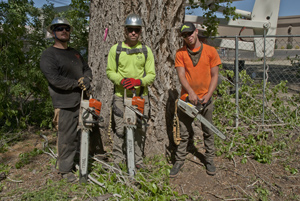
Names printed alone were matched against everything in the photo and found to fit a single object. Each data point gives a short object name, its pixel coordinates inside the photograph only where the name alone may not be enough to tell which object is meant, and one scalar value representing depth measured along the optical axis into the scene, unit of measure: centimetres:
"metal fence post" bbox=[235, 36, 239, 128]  481
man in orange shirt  322
